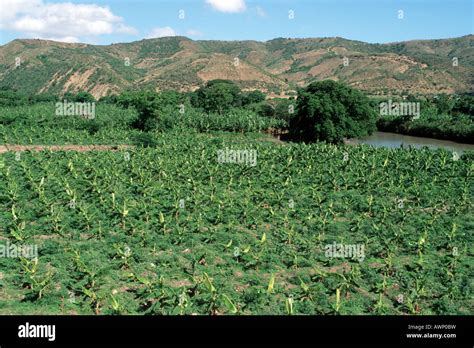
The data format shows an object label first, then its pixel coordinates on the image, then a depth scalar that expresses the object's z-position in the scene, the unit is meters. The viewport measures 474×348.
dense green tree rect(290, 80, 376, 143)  45.66
